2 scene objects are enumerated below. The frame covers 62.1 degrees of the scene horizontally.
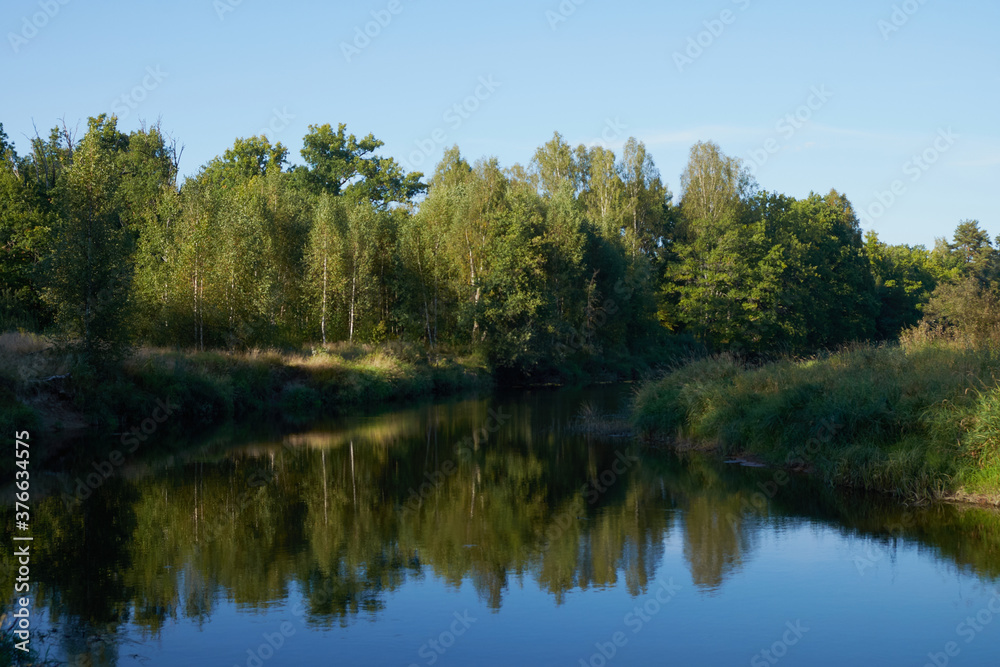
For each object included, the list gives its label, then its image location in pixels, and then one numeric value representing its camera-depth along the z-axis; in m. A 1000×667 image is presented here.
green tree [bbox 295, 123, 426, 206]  69.25
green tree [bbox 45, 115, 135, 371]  25.25
